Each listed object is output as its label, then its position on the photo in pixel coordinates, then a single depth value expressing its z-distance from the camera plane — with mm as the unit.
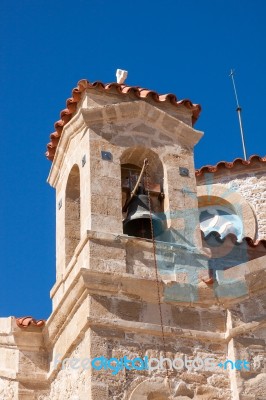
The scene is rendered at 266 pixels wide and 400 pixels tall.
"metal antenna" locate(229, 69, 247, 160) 20234
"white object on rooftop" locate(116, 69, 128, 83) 13859
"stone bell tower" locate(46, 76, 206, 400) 11734
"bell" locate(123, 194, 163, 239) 12828
